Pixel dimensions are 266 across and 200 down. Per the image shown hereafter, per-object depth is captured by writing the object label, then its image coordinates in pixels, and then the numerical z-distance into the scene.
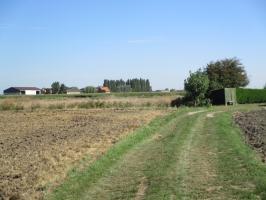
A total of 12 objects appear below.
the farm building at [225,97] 58.16
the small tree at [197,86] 58.09
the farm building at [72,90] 167.89
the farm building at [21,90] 162.73
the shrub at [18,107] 61.19
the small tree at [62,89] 157.50
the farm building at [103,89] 161.00
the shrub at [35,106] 61.22
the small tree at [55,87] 157.12
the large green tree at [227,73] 77.62
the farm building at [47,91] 161.00
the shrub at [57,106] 62.02
